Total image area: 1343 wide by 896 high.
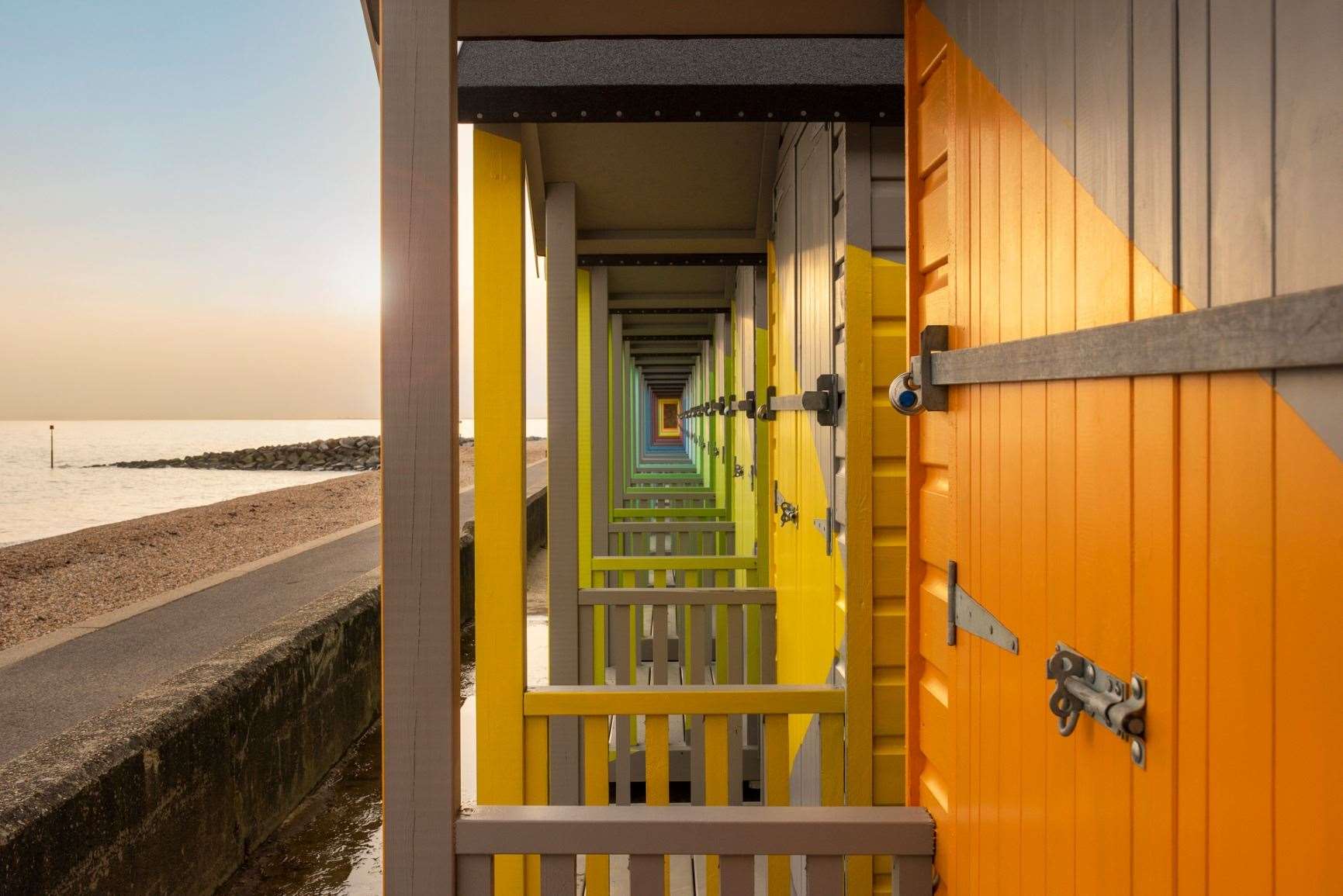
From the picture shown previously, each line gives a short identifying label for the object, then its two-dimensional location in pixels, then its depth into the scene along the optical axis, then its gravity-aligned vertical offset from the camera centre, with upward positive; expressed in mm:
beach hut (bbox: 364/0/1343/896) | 740 -27
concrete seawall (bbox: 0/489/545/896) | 2703 -1295
